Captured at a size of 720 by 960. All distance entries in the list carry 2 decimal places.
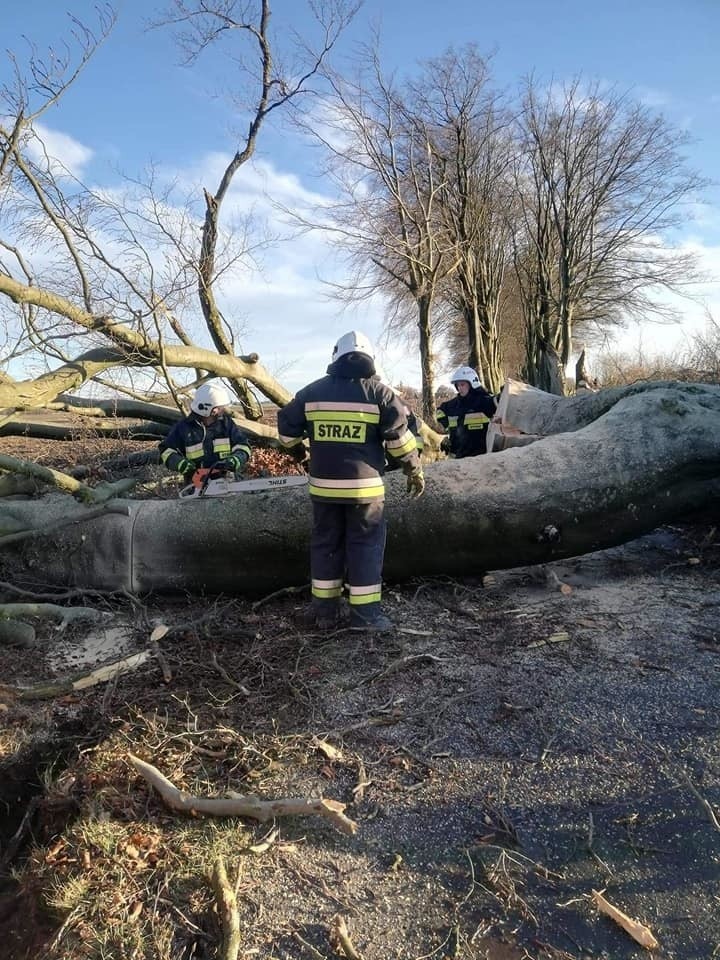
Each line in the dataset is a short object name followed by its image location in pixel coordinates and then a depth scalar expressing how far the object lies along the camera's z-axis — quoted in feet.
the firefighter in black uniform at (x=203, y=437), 17.70
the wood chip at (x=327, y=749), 8.61
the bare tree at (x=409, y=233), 46.78
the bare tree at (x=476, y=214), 58.54
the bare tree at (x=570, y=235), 67.41
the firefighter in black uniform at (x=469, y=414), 23.43
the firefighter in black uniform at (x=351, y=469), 12.24
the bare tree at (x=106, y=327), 20.08
